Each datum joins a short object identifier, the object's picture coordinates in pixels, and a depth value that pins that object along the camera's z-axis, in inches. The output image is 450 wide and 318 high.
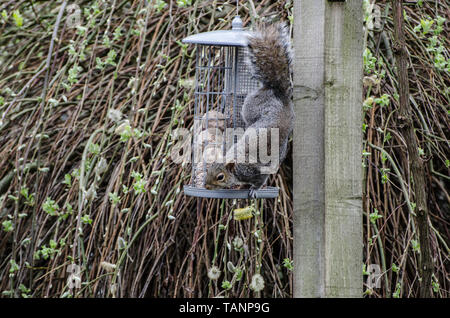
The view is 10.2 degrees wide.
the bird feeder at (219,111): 171.6
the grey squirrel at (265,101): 163.8
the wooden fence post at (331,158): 152.5
